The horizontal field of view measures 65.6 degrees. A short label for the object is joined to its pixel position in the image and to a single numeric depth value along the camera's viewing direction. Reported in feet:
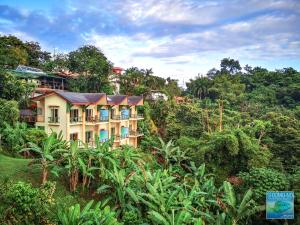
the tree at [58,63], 99.90
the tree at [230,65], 184.10
